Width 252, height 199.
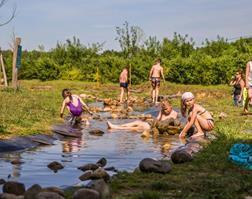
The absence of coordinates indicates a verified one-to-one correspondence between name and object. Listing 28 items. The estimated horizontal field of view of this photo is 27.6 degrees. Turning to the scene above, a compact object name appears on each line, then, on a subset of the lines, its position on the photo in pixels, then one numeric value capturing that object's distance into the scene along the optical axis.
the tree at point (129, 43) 42.33
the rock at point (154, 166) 6.92
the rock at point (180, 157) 7.83
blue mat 7.41
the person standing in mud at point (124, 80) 25.02
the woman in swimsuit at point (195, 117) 11.20
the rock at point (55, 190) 5.46
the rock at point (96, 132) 13.44
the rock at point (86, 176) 6.76
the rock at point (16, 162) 8.51
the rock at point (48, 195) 5.02
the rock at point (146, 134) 12.87
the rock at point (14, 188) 5.95
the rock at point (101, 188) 5.42
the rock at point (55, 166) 8.08
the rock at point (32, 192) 5.31
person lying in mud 13.90
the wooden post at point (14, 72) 25.91
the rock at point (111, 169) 7.78
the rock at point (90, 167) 7.76
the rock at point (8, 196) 5.31
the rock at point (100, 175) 6.53
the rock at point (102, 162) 8.32
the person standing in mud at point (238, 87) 21.61
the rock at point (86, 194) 5.19
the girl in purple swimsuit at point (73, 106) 15.52
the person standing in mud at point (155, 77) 22.75
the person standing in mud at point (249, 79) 14.74
